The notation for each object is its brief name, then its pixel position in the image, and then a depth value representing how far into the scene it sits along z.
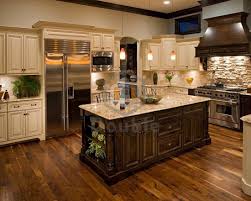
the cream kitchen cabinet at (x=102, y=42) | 5.84
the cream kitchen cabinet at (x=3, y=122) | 4.69
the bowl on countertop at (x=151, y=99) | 4.11
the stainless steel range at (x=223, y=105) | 5.79
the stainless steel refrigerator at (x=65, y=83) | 5.15
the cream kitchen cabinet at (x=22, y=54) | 4.78
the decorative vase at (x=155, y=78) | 7.92
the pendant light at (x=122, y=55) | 4.32
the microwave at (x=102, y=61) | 5.88
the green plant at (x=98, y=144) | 3.53
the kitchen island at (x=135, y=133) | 3.34
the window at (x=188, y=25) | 7.47
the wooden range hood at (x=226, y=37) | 5.59
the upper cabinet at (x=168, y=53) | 7.19
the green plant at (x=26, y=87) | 5.07
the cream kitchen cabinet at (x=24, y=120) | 4.82
